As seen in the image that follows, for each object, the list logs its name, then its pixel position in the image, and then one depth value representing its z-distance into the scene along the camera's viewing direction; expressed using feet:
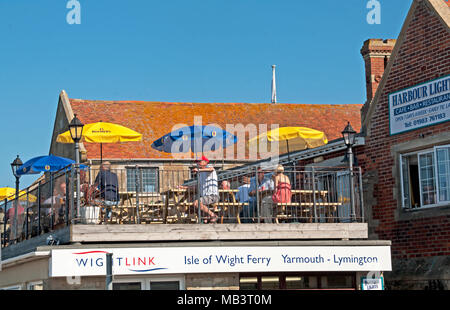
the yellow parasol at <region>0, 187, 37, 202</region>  95.52
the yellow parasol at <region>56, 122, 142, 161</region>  65.67
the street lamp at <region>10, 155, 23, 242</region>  71.91
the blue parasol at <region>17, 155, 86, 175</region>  70.49
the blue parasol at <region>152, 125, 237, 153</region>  59.57
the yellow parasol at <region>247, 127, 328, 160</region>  66.49
